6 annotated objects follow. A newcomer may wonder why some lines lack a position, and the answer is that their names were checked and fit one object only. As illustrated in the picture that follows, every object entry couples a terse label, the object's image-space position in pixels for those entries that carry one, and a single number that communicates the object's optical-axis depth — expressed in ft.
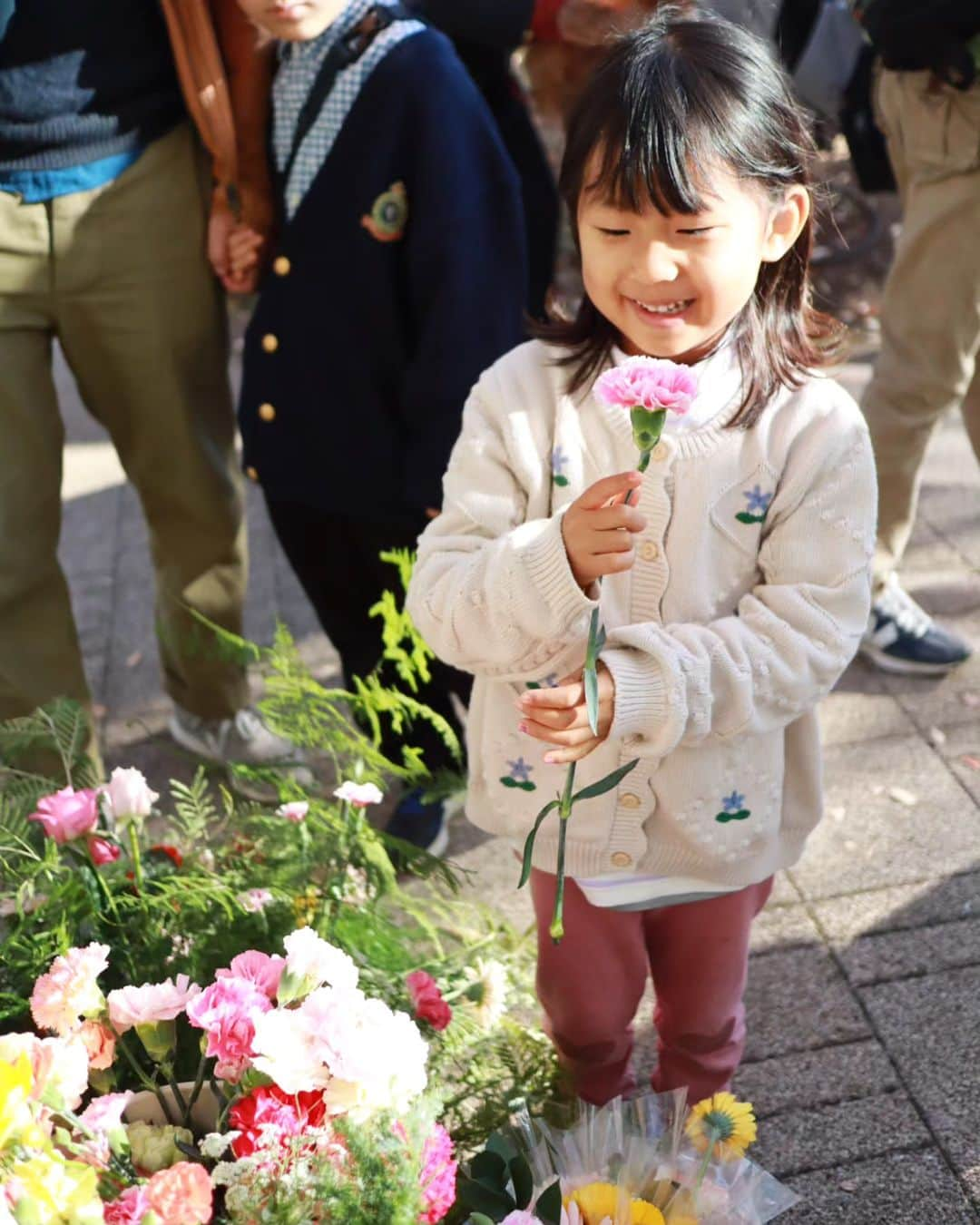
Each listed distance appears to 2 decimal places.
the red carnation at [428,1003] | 5.54
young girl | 4.74
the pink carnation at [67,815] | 5.55
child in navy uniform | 7.13
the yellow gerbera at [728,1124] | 4.92
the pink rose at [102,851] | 5.83
